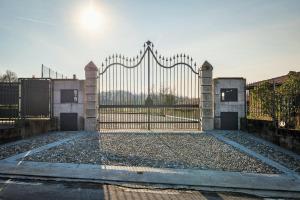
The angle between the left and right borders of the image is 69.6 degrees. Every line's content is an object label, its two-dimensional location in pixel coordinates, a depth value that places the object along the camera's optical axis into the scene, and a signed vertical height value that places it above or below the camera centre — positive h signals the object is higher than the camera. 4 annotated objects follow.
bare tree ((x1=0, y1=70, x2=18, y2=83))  30.84 +4.33
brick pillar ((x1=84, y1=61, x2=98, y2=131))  11.29 +0.29
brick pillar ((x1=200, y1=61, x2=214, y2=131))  11.39 +0.23
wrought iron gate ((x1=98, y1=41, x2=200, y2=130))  11.32 +1.11
